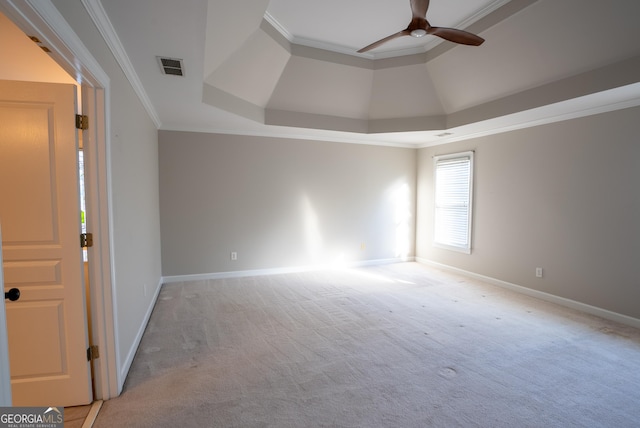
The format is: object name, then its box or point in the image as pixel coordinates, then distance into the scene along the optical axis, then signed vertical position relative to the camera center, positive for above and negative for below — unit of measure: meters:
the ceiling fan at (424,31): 2.38 +1.43
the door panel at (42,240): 1.86 -0.25
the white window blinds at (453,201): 5.31 +0.00
